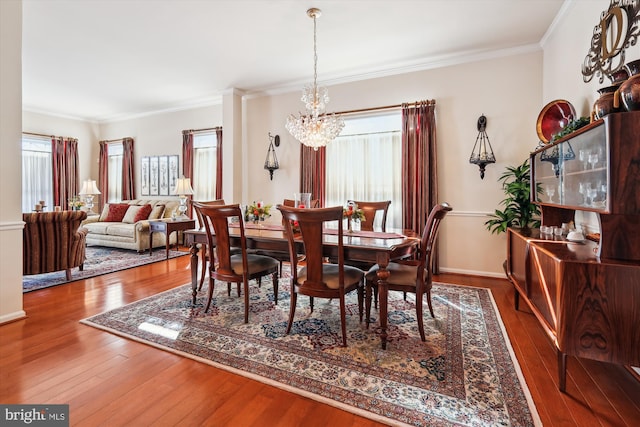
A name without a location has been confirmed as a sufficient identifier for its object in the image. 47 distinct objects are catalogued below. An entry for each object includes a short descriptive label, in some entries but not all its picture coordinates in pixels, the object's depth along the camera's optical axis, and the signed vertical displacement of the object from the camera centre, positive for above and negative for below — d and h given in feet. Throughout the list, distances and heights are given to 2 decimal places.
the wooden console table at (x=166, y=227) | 17.17 -0.83
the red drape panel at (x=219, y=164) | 19.94 +3.02
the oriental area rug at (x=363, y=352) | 5.33 -3.14
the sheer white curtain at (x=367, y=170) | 15.03 +2.05
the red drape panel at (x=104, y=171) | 24.72 +3.22
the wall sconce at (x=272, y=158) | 17.52 +3.01
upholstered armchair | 11.18 -1.10
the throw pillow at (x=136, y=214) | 19.80 -0.12
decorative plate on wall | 9.61 +2.92
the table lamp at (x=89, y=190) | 22.39 +1.58
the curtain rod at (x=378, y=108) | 13.87 +4.85
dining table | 7.19 -0.83
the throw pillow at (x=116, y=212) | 20.67 +0.01
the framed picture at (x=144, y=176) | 23.06 +2.63
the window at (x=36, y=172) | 21.43 +2.82
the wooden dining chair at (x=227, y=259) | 8.21 -1.39
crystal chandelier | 11.21 +3.05
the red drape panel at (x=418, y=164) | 13.87 +2.10
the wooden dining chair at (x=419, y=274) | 7.60 -1.62
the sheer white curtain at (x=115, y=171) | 24.39 +3.18
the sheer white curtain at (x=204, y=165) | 20.67 +3.12
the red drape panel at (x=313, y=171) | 16.29 +2.09
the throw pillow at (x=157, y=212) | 19.91 +0.00
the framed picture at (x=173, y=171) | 21.99 +2.85
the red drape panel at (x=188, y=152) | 21.08 +4.02
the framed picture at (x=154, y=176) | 22.65 +2.61
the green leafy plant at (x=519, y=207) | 11.16 +0.14
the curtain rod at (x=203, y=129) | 20.02 +5.37
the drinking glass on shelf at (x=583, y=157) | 6.17 +1.07
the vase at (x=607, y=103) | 5.69 +2.00
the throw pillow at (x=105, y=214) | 20.84 -0.12
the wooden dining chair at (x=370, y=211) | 11.53 +0.01
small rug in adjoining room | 12.32 -2.52
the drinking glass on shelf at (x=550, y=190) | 8.16 +0.53
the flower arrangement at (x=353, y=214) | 8.86 -0.08
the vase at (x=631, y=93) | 4.96 +1.88
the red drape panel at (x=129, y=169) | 23.39 +3.21
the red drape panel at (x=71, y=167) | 23.31 +3.35
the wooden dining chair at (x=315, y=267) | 6.87 -1.32
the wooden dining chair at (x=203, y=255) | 9.95 -1.37
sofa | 18.08 -0.68
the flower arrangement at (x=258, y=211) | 10.52 +0.02
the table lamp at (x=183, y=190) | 18.90 +1.32
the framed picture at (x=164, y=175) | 22.30 +2.62
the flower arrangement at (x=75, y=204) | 20.63 +0.54
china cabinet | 4.83 -0.90
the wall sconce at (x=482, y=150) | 13.01 +2.57
